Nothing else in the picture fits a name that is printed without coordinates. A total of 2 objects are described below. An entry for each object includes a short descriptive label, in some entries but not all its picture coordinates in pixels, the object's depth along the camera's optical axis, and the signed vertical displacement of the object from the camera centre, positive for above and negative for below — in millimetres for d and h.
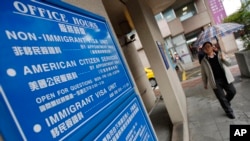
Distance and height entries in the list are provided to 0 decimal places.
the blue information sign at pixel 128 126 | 1667 -544
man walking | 5371 -1213
